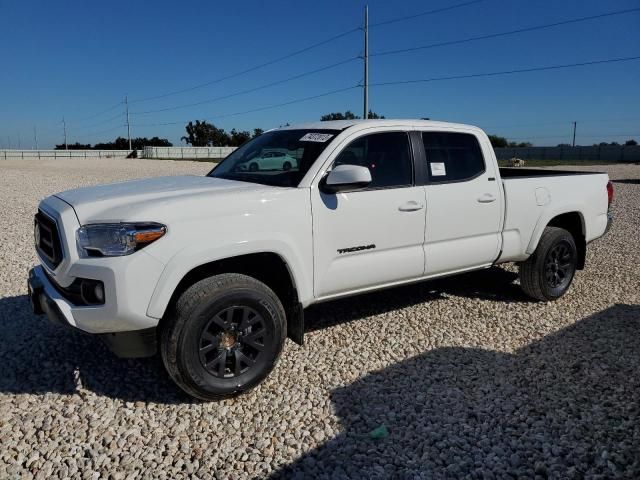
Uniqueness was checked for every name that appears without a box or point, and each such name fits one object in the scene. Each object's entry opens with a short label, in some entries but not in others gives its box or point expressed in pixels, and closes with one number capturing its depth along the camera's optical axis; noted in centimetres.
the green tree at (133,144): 9975
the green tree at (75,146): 11059
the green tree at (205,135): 10319
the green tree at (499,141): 8344
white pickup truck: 309
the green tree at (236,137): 9177
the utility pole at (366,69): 3973
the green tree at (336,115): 6170
